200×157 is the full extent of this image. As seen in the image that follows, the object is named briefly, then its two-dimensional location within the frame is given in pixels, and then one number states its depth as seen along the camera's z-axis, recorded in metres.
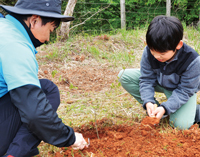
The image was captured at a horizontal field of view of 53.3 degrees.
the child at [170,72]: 1.71
